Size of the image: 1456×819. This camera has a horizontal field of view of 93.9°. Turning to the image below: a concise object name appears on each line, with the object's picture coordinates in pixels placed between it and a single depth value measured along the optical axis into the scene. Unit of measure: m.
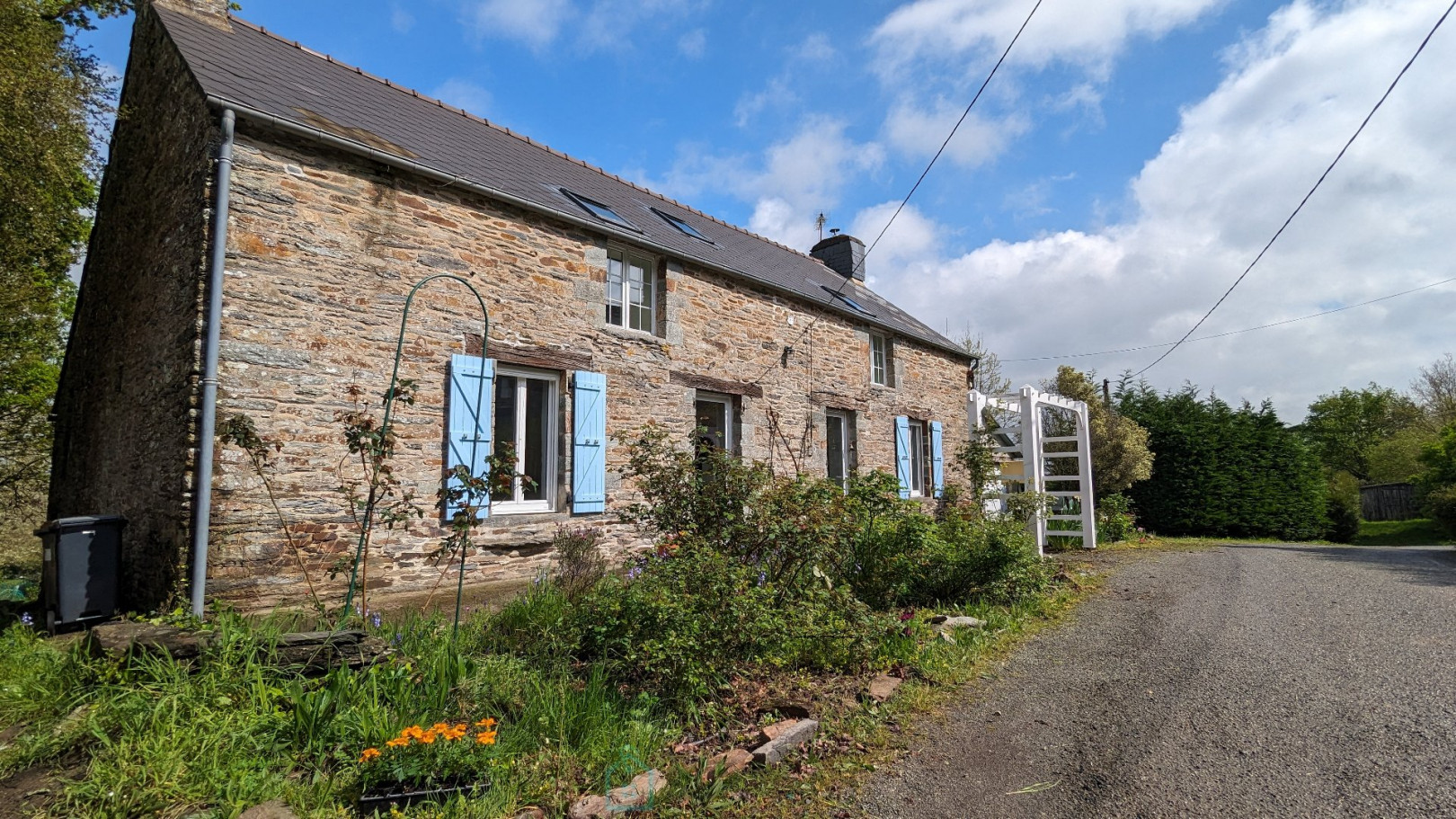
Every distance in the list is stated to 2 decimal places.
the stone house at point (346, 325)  5.14
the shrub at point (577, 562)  5.87
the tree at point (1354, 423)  31.45
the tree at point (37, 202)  6.30
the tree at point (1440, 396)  24.27
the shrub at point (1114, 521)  12.77
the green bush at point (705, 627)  3.72
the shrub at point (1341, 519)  15.35
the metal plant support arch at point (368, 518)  4.05
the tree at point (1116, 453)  13.52
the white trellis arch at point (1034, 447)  10.86
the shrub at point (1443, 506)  11.64
